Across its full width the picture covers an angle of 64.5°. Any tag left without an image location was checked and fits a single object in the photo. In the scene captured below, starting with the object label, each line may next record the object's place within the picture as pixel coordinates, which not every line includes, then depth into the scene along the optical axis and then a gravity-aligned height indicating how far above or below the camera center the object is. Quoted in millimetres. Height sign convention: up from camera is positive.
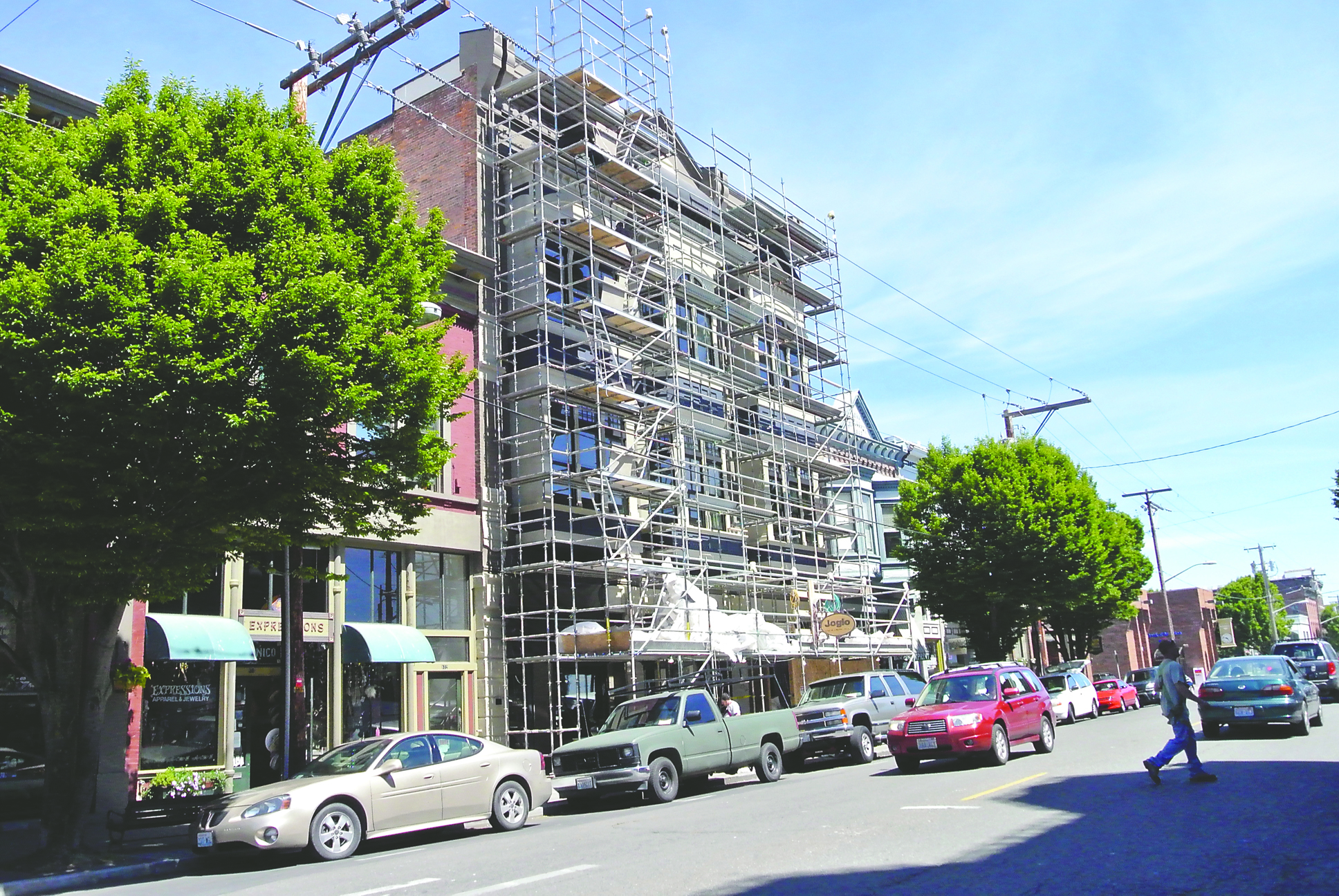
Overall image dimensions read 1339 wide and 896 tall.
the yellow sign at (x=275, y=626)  18781 +1260
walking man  12094 -873
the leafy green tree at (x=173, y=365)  11273 +3692
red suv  15766 -1004
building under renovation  24062 +6651
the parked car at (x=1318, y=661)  30125 -980
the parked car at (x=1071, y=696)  29531 -1461
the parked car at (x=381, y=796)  11625 -1226
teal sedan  18234 -1105
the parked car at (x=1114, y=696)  34688 -1773
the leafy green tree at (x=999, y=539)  34406 +3524
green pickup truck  15188 -1156
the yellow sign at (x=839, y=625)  27148 +867
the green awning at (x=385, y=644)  19750 +861
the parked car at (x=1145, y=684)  41812 -1739
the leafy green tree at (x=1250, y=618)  95625 +1181
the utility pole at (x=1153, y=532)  54406 +5547
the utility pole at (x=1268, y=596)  81188 +2685
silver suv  19922 -1025
